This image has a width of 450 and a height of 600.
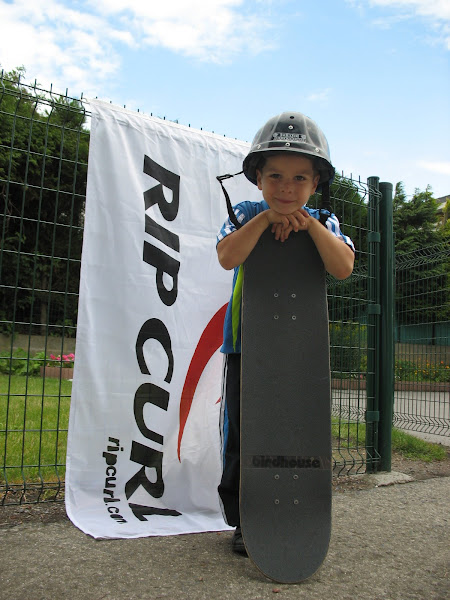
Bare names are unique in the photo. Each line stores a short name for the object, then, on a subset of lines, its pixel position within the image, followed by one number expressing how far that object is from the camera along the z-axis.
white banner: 2.77
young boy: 2.06
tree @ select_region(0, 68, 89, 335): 2.79
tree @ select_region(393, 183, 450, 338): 6.11
